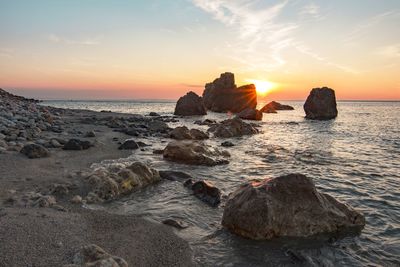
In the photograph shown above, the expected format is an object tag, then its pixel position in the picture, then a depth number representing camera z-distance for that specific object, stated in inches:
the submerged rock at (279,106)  4649.6
